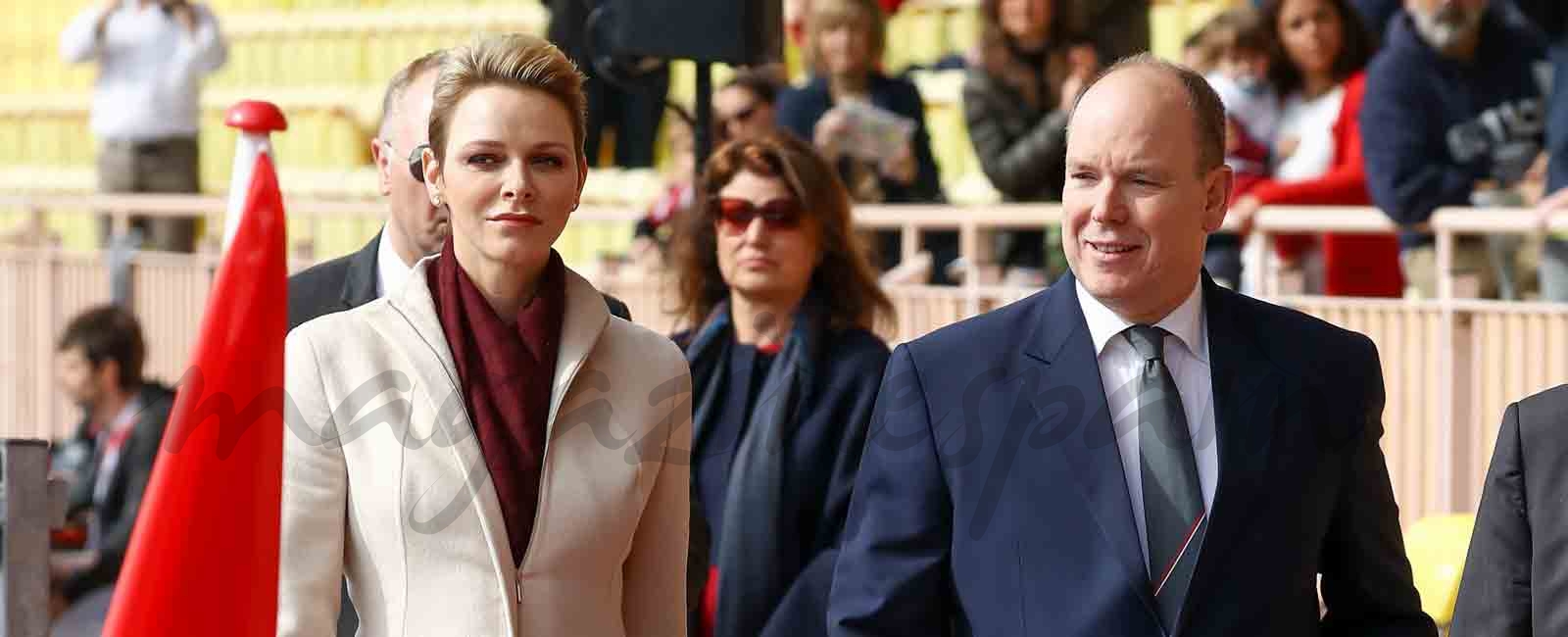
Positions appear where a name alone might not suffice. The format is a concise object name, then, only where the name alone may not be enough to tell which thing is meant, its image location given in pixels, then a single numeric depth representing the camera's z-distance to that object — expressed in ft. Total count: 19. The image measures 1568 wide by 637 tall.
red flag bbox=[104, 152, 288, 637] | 20.15
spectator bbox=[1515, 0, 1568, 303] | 49.62
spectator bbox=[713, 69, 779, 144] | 53.93
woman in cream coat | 22.12
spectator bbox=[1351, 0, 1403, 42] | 60.80
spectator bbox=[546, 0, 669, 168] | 65.46
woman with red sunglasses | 33.65
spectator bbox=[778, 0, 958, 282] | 60.90
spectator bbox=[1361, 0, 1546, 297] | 51.19
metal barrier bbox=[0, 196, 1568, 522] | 48.01
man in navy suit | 22.16
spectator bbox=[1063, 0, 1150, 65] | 59.67
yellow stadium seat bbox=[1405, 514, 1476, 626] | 33.32
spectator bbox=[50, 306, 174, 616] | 59.77
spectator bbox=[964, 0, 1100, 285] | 59.00
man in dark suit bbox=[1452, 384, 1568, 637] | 20.86
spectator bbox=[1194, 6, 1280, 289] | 55.93
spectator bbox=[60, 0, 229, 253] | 83.87
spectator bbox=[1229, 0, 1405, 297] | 54.29
